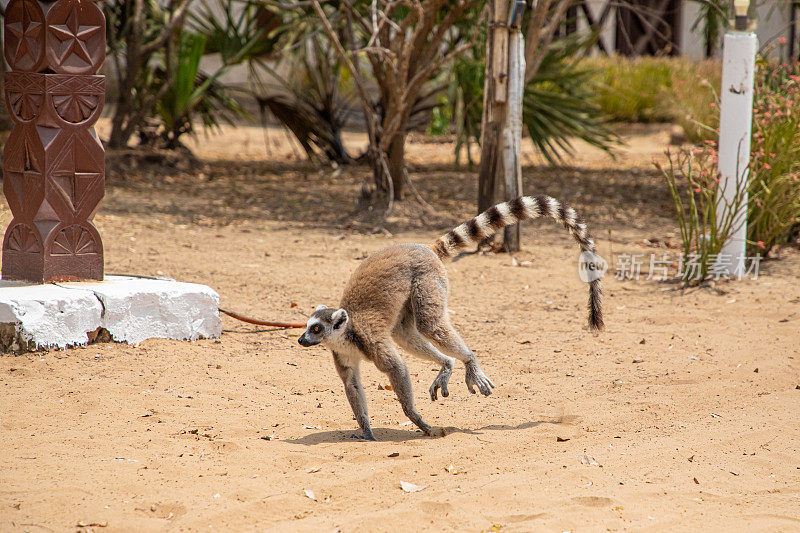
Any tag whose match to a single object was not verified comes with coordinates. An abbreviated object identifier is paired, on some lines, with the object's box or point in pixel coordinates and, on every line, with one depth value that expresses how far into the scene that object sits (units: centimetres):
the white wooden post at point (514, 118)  1597
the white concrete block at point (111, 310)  989
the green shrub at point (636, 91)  3478
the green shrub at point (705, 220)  1436
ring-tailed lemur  852
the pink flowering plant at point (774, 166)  1486
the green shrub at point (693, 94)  2609
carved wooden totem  1046
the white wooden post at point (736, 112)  1447
